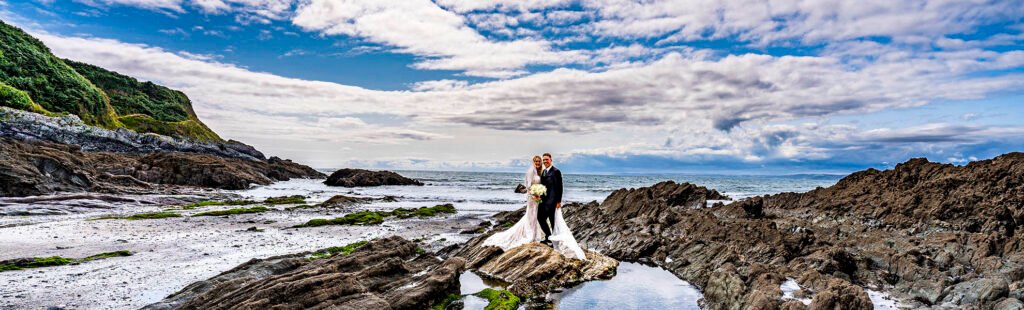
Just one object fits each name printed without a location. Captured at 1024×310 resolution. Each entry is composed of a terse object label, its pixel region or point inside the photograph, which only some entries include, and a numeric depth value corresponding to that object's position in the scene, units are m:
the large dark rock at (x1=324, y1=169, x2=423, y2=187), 80.94
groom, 16.67
